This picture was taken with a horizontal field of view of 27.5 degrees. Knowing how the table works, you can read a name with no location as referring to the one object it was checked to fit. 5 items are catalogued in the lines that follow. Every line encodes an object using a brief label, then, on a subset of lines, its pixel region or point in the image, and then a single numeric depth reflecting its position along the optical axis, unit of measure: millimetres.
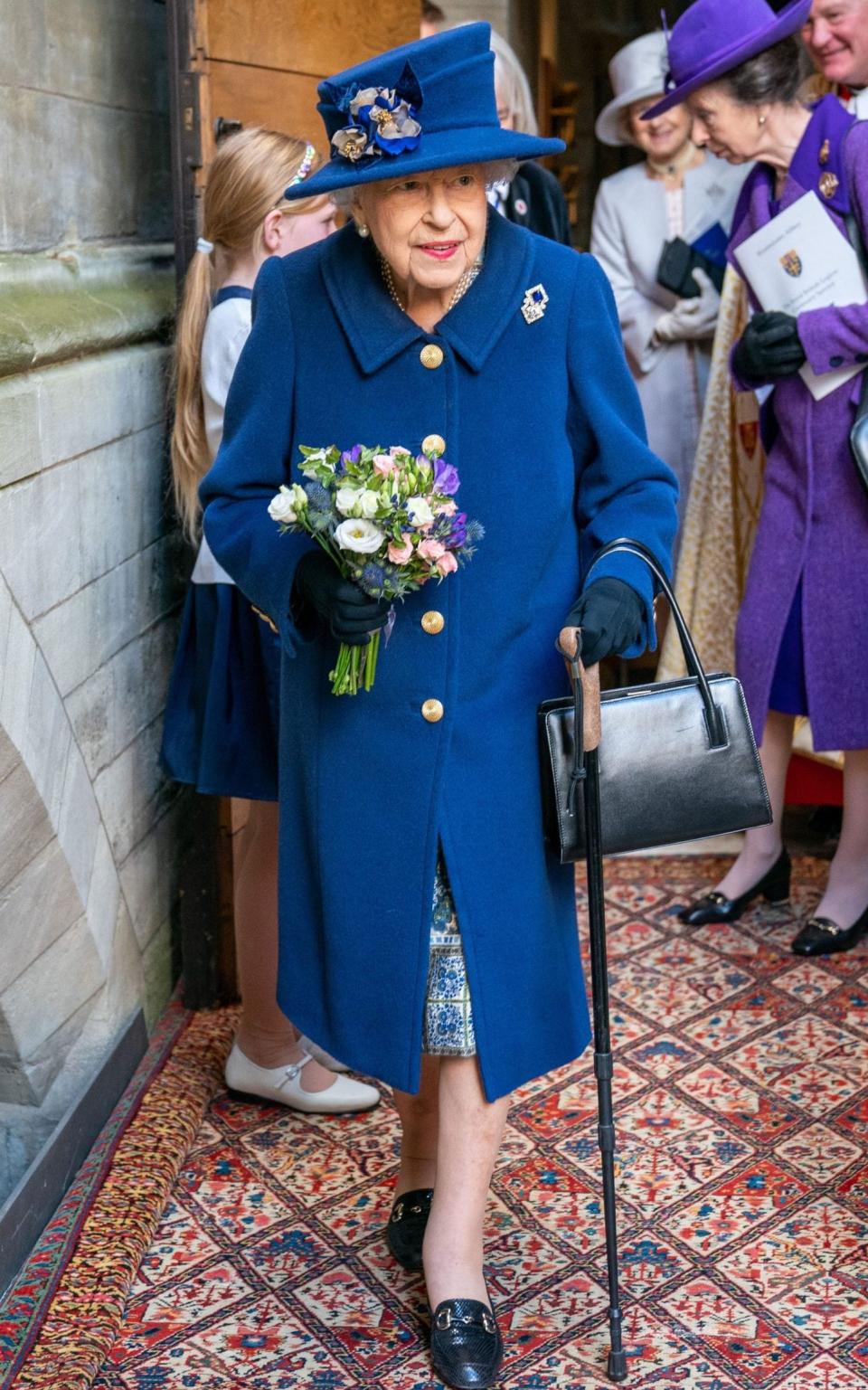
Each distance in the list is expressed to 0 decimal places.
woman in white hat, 4883
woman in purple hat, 3684
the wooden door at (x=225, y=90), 3436
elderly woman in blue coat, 2404
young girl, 3137
